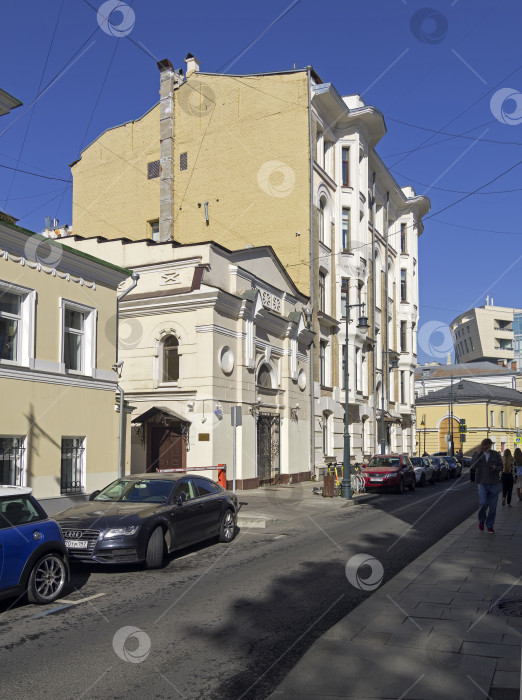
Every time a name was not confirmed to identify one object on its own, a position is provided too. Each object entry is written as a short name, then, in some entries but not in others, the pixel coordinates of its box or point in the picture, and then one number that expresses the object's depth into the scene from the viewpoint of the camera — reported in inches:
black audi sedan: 381.1
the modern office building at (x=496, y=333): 5049.2
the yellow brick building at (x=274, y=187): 1284.4
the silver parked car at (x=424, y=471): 1243.2
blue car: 290.2
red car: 1034.1
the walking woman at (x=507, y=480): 725.3
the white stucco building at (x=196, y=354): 920.9
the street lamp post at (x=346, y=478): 888.9
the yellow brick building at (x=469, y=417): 2795.3
